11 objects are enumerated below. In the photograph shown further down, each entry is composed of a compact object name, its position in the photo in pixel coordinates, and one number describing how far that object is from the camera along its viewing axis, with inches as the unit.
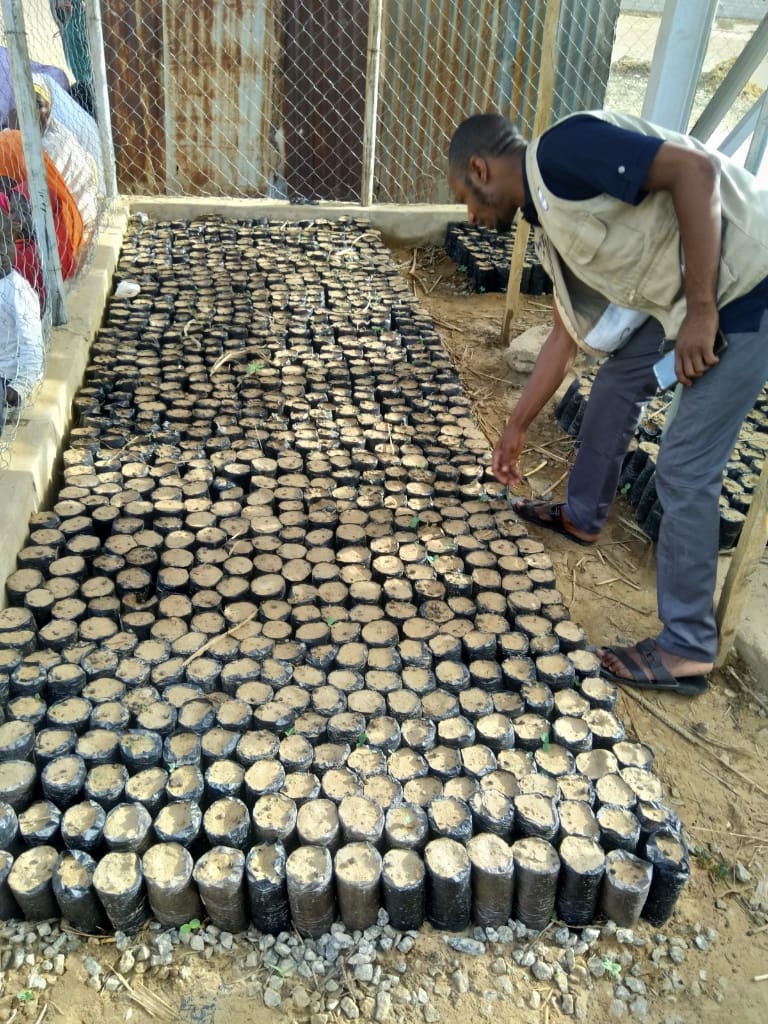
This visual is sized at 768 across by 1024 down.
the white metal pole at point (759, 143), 176.7
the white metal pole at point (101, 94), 195.6
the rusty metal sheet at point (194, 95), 247.3
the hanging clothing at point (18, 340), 121.8
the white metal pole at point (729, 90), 165.8
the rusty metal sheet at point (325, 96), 251.8
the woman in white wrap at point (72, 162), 163.6
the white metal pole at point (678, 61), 179.8
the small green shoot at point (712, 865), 81.7
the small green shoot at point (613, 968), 72.3
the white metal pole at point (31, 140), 123.3
